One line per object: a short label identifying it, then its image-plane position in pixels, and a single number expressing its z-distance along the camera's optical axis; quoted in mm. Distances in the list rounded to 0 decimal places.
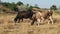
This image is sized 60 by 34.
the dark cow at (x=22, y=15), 21548
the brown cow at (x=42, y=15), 17272
